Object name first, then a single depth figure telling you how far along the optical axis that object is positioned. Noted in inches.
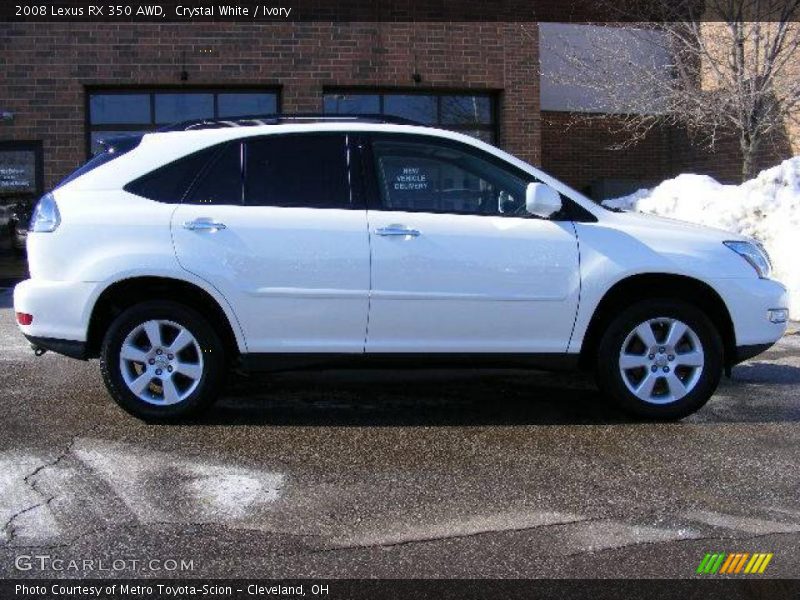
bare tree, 501.7
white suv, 206.4
